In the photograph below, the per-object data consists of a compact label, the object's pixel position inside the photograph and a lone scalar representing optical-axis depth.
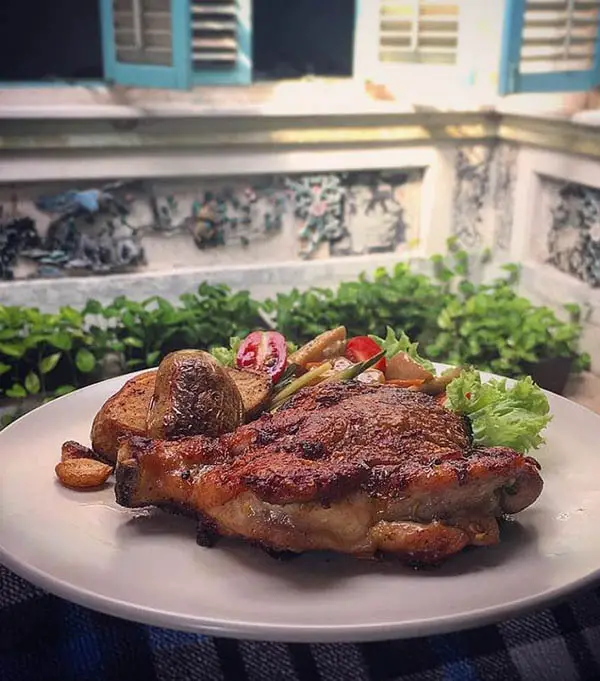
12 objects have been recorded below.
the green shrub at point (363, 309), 0.93
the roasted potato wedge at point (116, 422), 0.37
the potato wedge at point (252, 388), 0.41
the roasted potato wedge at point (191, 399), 0.35
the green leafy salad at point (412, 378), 0.41
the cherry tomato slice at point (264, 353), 0.47
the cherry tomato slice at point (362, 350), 0.50
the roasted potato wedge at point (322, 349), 0.48
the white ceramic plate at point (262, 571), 0.25
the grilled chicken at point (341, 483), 0.29
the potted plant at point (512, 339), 0.93
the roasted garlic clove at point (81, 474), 0.34
